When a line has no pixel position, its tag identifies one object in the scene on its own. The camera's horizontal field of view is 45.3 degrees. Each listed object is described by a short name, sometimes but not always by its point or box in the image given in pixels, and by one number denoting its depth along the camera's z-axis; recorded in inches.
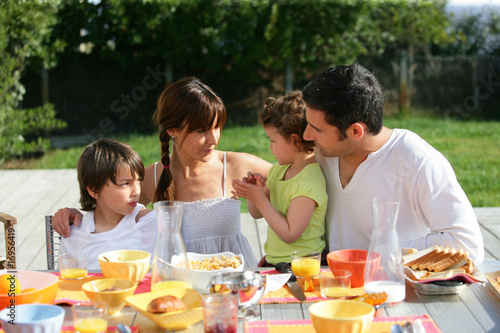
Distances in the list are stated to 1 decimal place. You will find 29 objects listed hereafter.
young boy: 108.0
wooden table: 68.3
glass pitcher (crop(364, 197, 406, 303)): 72.6
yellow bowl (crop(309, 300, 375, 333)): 60.3
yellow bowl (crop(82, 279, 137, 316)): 70.0
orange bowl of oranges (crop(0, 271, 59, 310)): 70.3
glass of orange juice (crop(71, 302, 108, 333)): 63.9
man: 94.6
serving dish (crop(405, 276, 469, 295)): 76.5
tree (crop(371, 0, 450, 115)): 493.4
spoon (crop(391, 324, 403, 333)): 63.6
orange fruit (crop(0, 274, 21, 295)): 74.6
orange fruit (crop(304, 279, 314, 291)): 77.7
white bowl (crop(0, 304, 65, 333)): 60.7
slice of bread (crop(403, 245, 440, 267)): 81.5
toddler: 101.7
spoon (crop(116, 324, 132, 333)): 64.6
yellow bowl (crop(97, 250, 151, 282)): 80.4
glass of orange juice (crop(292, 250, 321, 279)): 79.7
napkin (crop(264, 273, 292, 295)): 78.4
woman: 113.7
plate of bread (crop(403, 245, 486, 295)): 77.0
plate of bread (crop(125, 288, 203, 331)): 65.2
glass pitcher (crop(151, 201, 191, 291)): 71.5
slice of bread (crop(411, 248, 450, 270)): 81.3
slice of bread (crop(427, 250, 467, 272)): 81.2
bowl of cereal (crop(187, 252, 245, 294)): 76.0
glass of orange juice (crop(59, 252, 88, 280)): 84.5
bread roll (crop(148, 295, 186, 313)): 65.2
